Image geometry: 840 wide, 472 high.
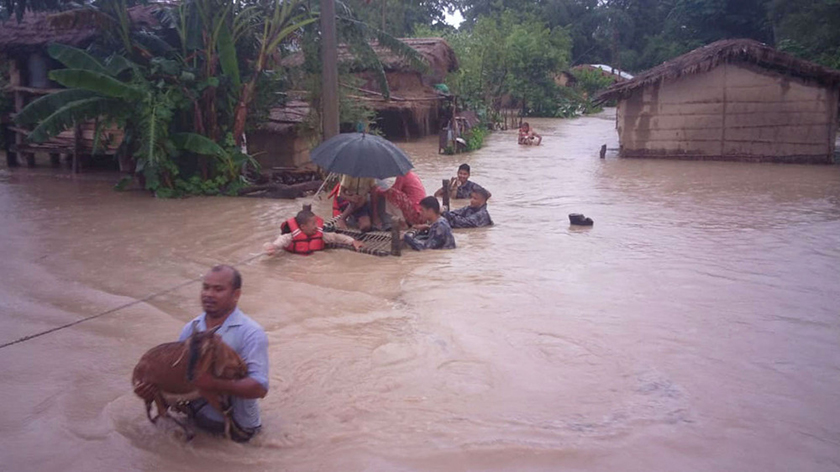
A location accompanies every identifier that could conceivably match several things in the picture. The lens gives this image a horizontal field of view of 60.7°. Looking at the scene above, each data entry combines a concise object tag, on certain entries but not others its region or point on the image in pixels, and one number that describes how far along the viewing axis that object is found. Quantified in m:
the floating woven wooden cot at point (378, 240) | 8.67
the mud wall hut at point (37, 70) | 14.55
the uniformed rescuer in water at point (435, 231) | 9.19
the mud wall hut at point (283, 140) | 14.45
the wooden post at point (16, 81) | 15.17
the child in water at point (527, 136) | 24.67
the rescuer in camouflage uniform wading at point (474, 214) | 10.56
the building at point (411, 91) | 23.02
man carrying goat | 3.79
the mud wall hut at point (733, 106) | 18.41
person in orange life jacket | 8.48
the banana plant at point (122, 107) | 11.12
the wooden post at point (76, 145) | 14.63
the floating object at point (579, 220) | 10.77
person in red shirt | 9.87
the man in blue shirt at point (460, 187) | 12.52
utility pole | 12.66
